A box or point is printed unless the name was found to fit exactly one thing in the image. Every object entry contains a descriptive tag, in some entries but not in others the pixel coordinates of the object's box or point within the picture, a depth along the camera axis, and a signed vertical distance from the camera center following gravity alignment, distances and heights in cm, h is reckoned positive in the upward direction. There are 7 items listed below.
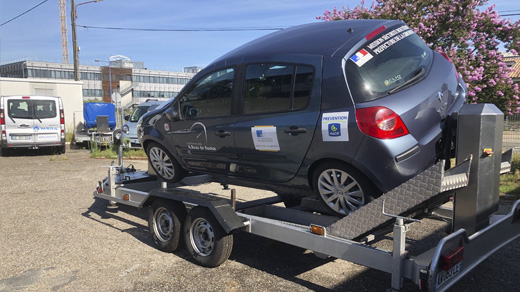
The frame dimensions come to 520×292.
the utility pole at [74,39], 2148 +415
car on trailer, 344 +8
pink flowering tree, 1009 +207
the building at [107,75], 6731 +793
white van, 1425 -12
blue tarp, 1931 +30
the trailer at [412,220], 306 -96
